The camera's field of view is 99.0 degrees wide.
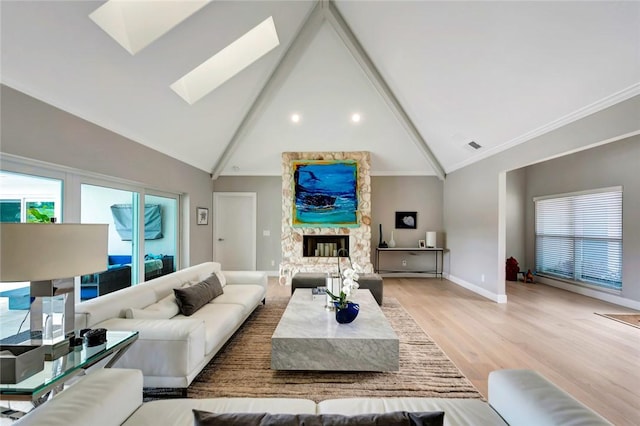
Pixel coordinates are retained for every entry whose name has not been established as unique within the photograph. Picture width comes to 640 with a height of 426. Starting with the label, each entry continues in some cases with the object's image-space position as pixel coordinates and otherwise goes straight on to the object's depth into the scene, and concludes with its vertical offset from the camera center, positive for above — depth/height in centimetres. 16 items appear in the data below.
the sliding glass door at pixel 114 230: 325 -21
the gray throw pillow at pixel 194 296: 284 -89
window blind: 480 -39
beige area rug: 218 -141
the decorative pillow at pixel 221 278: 383 -90
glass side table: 128 -83
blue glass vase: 262 -93
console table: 673 -115
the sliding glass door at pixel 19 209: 237 +5
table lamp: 131 -24
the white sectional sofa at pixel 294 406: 106 -84
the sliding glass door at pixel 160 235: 442 -35
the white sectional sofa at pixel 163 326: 201 -94
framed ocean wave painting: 624 +55
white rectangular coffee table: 234 -117
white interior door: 682 -32
